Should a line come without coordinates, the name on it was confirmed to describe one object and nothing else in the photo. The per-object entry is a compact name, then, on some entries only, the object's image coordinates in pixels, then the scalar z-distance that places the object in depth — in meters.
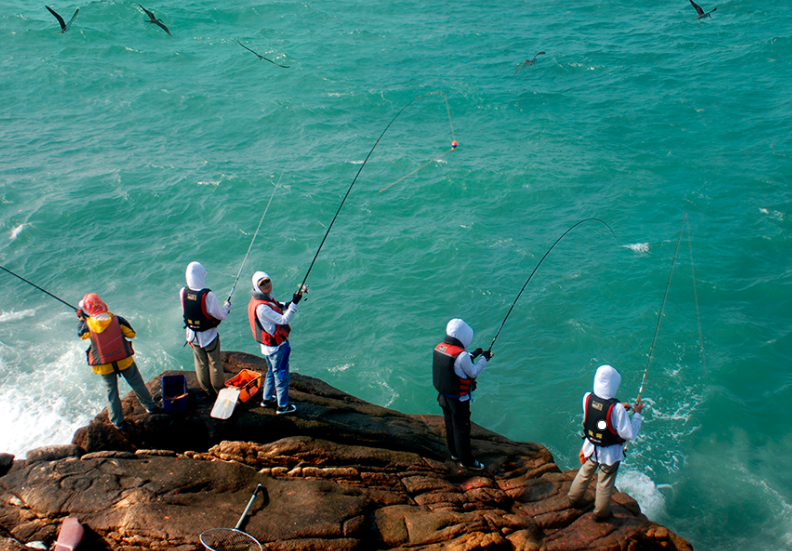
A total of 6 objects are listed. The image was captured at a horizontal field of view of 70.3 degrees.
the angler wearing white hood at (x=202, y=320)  7.54
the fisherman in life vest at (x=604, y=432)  6.82
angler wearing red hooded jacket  7.11
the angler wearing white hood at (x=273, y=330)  7.38
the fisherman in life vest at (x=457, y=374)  7.26
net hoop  5.63
